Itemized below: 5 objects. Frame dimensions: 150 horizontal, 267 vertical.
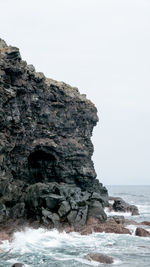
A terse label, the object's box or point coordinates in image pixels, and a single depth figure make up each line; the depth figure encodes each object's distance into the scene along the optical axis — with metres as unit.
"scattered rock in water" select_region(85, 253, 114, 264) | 28.81
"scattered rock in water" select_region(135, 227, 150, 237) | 43.31
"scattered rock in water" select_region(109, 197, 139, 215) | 75.12
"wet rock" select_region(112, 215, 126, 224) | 54.15
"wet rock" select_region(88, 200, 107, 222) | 50.06
